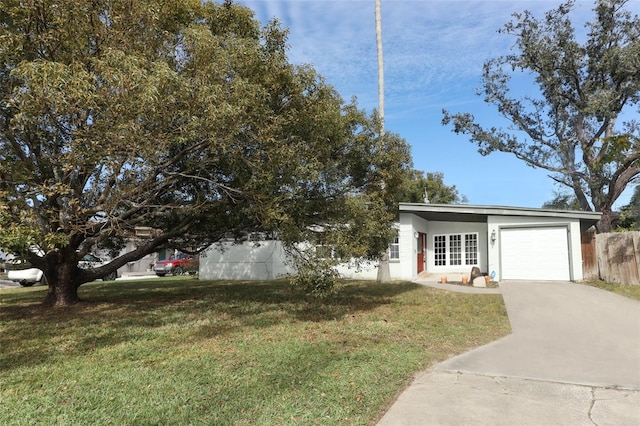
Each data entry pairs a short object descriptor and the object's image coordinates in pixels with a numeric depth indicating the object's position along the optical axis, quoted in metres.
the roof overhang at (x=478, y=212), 15.85
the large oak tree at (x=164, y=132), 5.87
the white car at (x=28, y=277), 20.17
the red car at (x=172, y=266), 27.31
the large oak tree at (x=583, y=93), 22.05
